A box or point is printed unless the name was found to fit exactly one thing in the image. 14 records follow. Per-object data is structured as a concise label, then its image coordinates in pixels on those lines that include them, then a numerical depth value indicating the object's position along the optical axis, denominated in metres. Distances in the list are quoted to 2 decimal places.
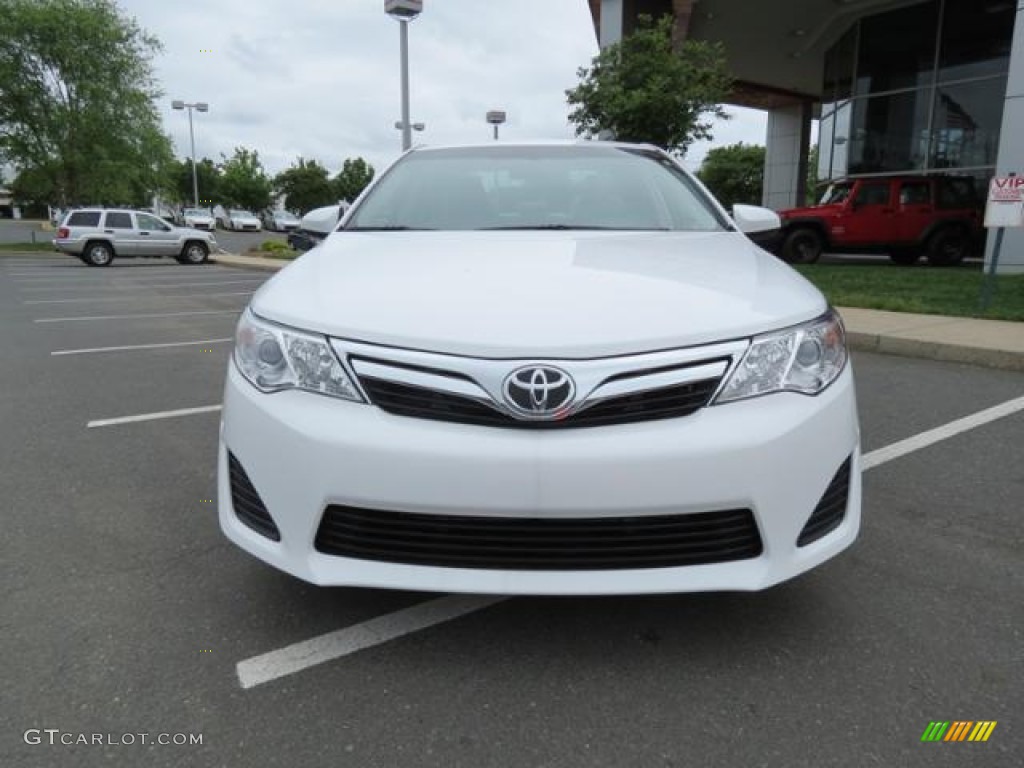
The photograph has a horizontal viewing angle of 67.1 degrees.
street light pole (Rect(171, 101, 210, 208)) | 39.97
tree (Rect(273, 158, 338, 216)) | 73.23
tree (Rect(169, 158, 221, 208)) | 66.94
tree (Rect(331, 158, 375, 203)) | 73.69
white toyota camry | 1.85
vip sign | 7.37
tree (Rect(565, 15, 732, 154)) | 13.20
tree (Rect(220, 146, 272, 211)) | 67.75
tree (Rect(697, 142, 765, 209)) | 55.94
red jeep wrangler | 14.89
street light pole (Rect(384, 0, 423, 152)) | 12.55
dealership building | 16.33
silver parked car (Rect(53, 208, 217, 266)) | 21.70
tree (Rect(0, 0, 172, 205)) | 24.88
